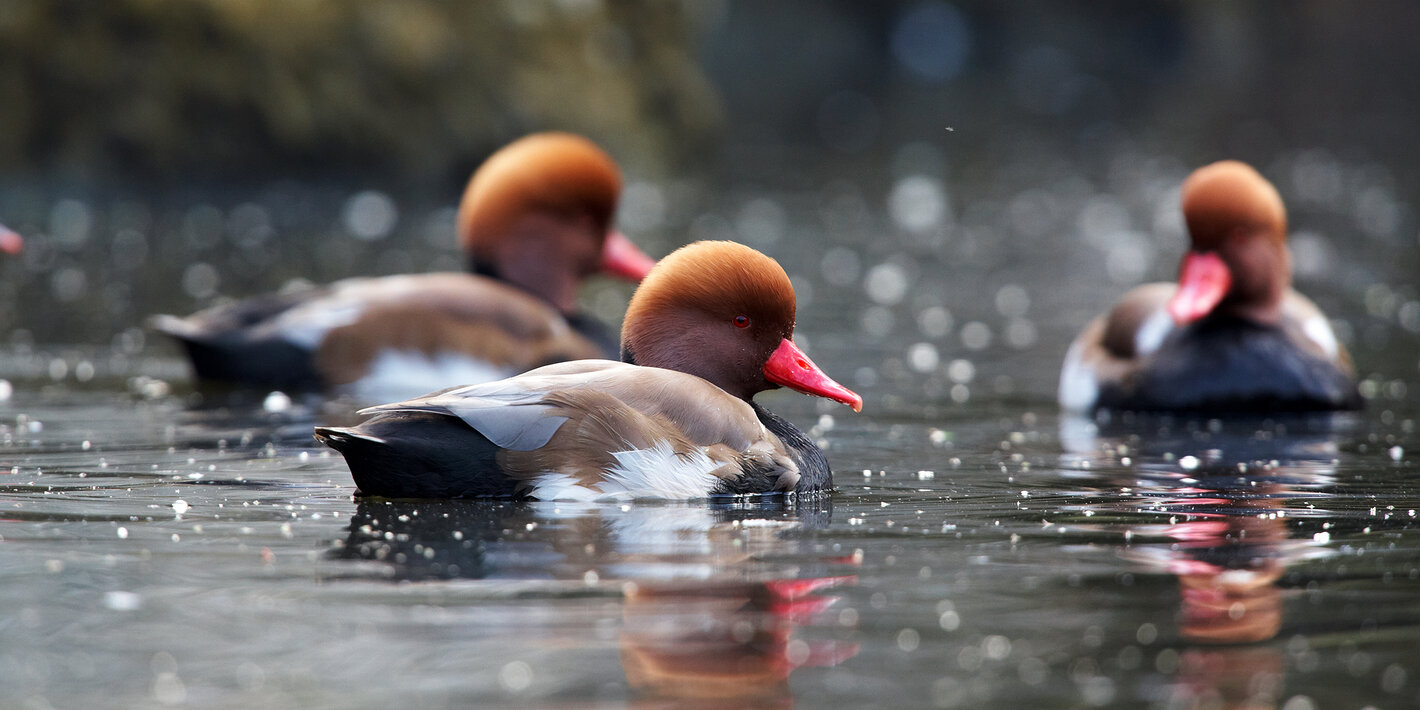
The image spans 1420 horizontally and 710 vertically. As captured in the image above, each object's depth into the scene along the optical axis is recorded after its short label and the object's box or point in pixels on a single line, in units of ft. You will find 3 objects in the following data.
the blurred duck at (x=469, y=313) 54.90
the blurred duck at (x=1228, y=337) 52.54
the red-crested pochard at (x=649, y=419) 34.60
